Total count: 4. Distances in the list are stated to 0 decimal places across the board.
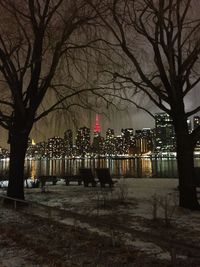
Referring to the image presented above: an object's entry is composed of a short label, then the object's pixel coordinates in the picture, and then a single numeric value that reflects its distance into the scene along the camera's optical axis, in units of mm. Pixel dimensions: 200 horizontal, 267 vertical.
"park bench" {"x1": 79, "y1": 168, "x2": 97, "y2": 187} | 11767
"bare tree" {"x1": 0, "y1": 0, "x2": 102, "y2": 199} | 8059
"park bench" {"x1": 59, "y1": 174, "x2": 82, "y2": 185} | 12857
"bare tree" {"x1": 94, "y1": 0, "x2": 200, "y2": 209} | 7152
